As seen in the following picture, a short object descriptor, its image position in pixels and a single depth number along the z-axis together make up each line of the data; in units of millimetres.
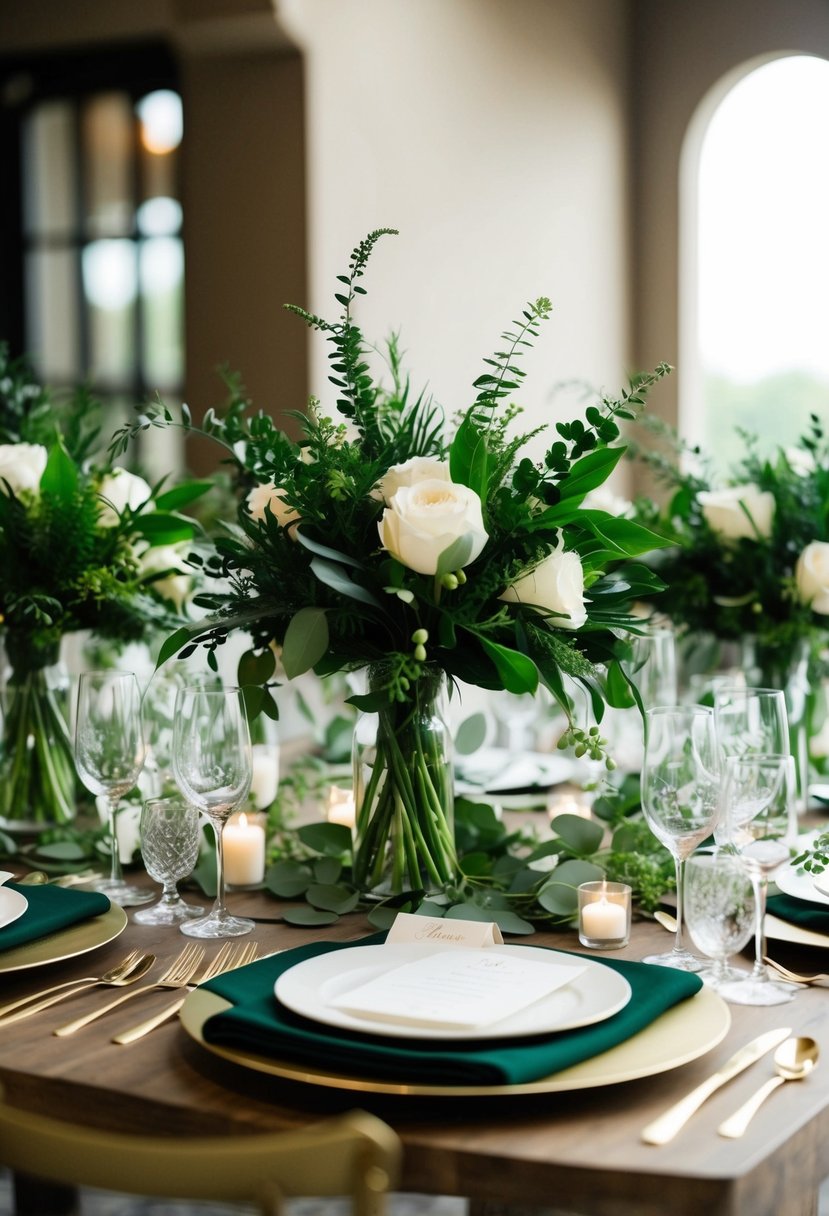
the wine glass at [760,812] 1169
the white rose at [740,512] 1911
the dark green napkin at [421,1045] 899
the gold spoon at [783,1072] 867
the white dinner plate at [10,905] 1237
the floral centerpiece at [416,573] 1274
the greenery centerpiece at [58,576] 1665
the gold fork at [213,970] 1047
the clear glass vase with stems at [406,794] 1384
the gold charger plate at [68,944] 1179
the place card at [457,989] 962
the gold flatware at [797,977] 1172
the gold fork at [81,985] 1104
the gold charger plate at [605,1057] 891
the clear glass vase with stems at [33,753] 1754
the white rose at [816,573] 1799
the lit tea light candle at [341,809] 1604
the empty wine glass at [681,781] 1219
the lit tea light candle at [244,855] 1479
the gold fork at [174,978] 1072
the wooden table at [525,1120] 818
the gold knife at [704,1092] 860
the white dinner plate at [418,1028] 943
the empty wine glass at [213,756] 1309
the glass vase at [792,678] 1902
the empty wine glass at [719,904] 1081
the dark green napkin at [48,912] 1210
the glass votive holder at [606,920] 1259
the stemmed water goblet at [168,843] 1338
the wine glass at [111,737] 1423
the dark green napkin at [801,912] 1277
